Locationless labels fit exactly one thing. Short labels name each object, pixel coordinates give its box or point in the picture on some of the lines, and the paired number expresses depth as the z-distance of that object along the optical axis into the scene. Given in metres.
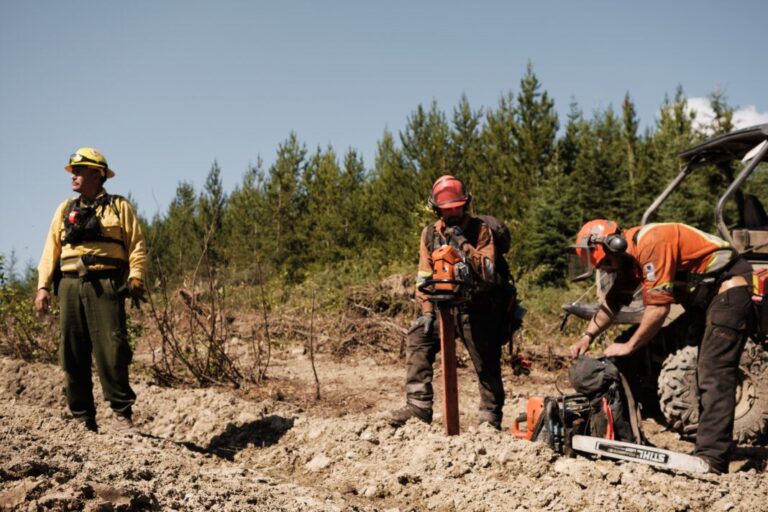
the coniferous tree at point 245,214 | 24.64
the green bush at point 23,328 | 8.27
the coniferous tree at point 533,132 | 23.38
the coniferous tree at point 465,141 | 24.38
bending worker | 3.95
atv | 4.84
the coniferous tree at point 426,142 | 24.64
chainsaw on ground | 3.82
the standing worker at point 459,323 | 4.62
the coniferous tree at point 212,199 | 25.12
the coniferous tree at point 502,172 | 21.88
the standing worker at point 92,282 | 4.77
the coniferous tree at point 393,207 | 22.11
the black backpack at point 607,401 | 4.07
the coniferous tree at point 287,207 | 24.70
